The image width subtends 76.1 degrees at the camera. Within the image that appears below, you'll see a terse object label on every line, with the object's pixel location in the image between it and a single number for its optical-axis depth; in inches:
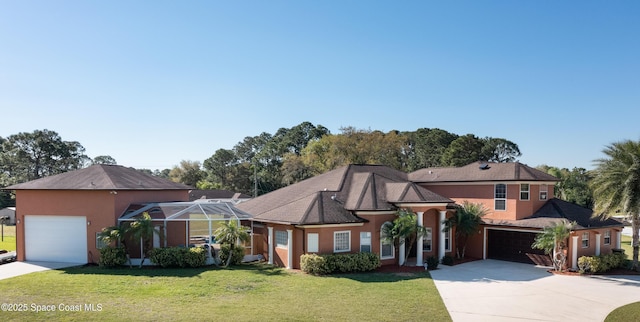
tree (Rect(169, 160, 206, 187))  3326.8
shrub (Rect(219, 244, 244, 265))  819.4
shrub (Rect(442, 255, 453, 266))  882.1
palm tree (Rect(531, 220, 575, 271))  808.9
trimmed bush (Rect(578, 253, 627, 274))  810.2
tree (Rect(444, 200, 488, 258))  921.5
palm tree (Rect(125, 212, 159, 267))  788.0
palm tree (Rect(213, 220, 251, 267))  810.8
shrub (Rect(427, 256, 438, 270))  831.1
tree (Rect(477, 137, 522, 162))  2736.2
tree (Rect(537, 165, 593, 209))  1850.8
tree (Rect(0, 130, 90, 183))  2640.3
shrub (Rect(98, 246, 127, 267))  784.3
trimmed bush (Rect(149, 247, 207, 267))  789.9
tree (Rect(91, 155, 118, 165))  4172.7
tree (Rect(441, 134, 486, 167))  2390.5
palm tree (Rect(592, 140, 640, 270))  796.6
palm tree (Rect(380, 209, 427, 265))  825.2
